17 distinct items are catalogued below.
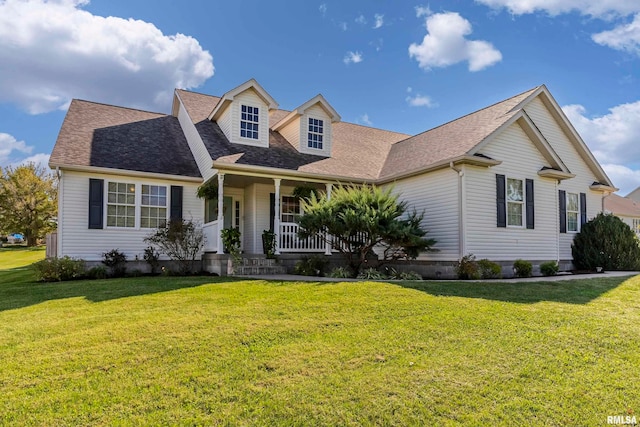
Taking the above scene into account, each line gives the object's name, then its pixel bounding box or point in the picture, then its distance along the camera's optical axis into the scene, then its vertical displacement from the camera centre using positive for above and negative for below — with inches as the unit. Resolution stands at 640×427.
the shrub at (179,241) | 510.9 -7.9
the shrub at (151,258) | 529.3 -30.4
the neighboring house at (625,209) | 1371.8 +90.6
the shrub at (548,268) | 502.6 -42.2
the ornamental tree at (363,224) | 449.7 +12.1
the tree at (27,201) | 1352.1 +117.2
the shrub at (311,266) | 480.1 -37.8
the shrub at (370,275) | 450.0 -45.6
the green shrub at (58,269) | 458.9 -39.7
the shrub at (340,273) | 460.5 -44.9
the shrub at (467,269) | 447.8 -38.4
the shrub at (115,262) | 506.9 -33.9
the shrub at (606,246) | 581.0 -17.2
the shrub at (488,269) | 458.9 -39.3
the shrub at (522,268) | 483.5 -40.1
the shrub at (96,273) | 486.6 -46.0
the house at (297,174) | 493.7 +81.0
